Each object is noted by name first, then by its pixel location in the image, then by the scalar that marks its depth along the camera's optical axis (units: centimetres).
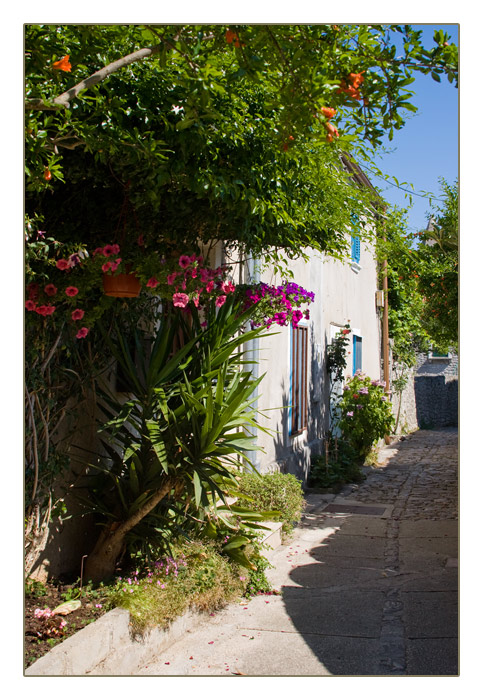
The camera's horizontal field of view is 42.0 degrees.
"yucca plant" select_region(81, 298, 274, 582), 344
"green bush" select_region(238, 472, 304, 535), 552
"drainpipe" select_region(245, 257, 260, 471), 589
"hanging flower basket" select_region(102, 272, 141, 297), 326
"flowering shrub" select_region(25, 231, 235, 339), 296
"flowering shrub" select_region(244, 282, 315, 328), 471
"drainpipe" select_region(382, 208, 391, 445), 1245
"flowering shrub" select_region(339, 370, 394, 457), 977
